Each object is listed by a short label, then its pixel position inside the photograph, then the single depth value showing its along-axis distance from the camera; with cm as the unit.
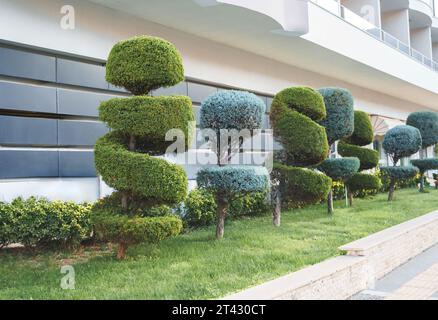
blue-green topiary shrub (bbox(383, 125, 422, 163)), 1529
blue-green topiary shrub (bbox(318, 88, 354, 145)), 1136
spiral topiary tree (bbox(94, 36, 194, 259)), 635
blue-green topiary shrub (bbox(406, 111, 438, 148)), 1800
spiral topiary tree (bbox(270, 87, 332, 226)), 985
